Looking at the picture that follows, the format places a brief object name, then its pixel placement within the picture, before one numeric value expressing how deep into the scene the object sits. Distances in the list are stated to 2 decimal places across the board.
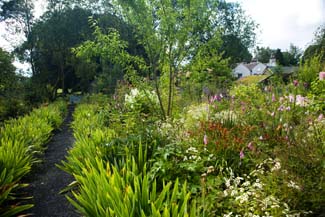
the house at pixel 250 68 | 42.31
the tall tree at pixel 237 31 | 21.94
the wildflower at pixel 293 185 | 1.71
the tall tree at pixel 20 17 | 15.86
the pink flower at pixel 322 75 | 3.49
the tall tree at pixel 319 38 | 13.13
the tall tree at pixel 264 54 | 46.31
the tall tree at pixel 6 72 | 9.97
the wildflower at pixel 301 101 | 3.80
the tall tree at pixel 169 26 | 4.84
